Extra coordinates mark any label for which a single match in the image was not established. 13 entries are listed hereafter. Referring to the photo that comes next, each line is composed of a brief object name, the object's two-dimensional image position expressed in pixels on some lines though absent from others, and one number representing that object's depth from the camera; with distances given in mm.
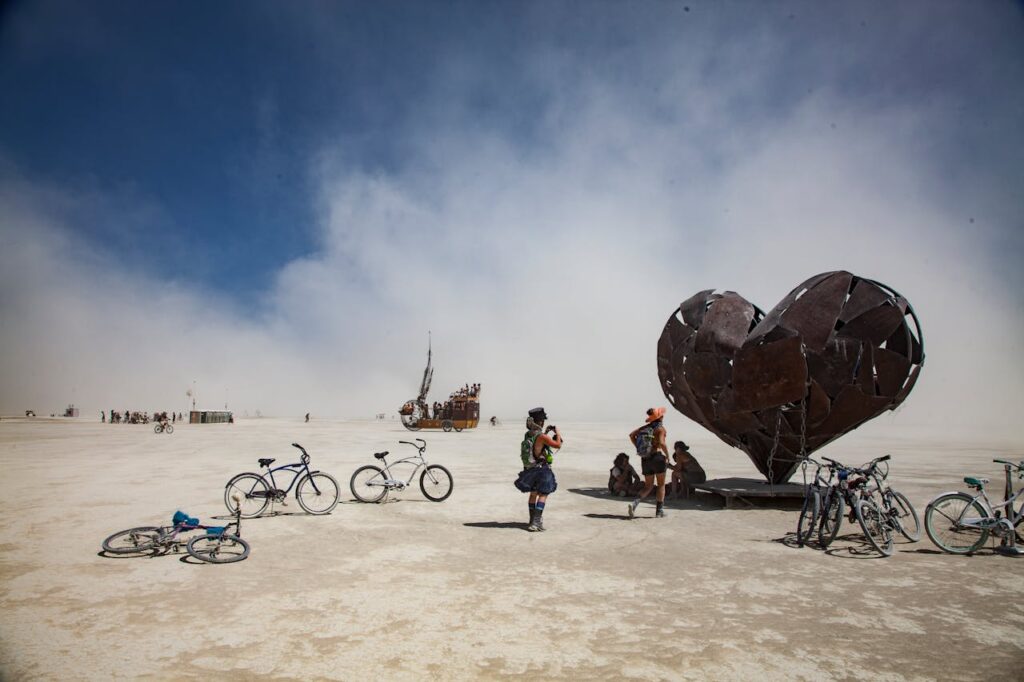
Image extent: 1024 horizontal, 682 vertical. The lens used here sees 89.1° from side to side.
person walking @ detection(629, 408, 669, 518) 9945
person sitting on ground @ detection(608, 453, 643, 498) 12016
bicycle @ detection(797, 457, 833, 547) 7603
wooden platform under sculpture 10633
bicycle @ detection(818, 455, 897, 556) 7324
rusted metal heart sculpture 10148
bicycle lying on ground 6344
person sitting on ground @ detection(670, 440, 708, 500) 11836
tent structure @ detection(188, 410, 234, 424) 53312
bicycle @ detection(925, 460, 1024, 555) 7105
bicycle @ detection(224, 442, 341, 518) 8961
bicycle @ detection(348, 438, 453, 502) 10586
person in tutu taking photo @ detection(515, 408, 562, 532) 8352
